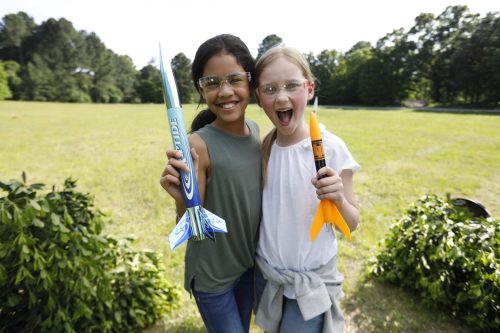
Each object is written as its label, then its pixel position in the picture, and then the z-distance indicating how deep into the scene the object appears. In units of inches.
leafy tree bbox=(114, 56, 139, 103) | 2659.9
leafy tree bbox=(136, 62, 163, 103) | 2464.1
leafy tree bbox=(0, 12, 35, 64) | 2409.0
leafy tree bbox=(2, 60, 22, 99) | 2036.2
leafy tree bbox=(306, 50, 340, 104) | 1978.3
